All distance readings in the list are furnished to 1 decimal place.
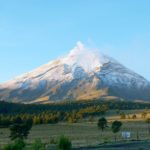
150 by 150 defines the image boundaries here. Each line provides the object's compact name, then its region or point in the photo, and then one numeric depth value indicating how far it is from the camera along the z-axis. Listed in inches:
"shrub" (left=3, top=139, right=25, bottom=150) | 2086.6
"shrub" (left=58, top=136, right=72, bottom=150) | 2408.7
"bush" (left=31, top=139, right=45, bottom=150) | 2096.7
